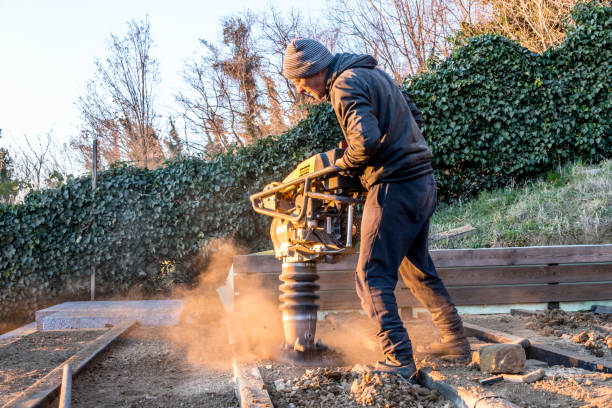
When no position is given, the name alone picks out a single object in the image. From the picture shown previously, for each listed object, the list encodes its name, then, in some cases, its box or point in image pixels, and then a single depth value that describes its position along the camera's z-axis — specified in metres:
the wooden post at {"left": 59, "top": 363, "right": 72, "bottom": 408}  2.43
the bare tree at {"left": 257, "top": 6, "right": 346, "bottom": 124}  15.80
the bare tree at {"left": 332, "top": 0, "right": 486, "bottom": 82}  13.70
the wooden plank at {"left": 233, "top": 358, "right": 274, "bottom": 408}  2.23
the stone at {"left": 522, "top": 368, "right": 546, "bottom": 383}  2.39
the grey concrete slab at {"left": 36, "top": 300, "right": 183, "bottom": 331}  5.76
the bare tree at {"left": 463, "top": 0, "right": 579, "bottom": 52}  10.96
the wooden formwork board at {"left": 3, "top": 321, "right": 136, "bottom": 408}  2.43
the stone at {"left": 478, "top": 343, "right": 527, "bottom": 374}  2.50
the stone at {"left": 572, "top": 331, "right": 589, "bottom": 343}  3.36
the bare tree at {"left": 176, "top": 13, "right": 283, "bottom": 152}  16.66
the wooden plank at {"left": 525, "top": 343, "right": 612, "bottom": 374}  2.64
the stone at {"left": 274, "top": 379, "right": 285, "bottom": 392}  2.52
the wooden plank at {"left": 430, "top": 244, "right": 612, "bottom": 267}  4.66
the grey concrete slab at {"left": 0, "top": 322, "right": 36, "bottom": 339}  5.84
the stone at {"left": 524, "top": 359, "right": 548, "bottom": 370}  2.75
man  2.57
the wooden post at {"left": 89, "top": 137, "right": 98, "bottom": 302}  7.29
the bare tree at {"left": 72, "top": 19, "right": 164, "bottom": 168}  15.30
